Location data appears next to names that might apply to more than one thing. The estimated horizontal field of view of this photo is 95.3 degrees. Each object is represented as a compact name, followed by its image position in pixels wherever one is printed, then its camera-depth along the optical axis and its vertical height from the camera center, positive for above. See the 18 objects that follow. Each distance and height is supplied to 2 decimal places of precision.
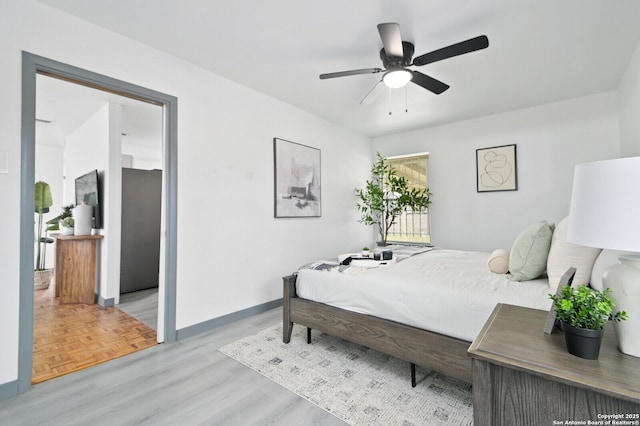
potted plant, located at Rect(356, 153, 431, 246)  4.73 +0.30
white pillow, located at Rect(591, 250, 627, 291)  1.38 -0.24
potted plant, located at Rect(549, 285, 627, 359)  0.89 -0.32
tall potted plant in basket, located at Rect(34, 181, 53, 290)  4.14 +0.14
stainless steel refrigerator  4.30 -0.18
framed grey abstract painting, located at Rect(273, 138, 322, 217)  3.72 +0.50
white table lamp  0.80 -0.02
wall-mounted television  3.85 +0.35
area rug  1.68 -1.13
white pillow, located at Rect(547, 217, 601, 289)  1.59 -0.25
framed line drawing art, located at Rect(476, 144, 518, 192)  4.11 +0.69
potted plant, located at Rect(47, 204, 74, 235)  3.90 -0.05
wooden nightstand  0.79 -0.49
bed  1.67 -0.57
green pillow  1.87 -0.25
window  4.94 +0.06
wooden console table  3.73 -0.65
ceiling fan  1.95 +1.18
